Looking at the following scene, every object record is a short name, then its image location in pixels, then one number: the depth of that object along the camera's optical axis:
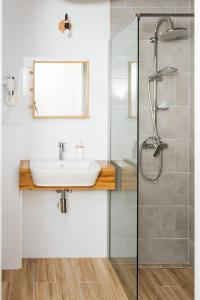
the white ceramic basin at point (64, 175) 2.63
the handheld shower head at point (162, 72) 2.84
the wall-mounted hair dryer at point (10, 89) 2.91
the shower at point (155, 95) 2.84
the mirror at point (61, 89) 3.02
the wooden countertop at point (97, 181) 2.73
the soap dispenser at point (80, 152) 3.03
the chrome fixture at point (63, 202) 2.86
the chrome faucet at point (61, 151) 3.01
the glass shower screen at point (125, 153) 2.20
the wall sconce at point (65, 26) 3.00
